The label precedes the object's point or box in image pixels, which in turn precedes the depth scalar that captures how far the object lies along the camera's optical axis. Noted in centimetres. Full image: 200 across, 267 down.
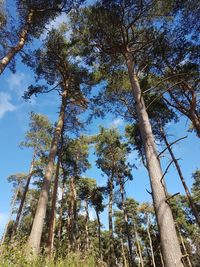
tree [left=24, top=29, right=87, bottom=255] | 1200
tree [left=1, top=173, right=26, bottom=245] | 2825
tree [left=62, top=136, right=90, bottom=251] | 1827
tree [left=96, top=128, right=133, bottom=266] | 2097
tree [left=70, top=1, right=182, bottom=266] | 795
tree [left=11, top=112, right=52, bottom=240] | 2094
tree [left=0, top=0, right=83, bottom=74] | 1058
